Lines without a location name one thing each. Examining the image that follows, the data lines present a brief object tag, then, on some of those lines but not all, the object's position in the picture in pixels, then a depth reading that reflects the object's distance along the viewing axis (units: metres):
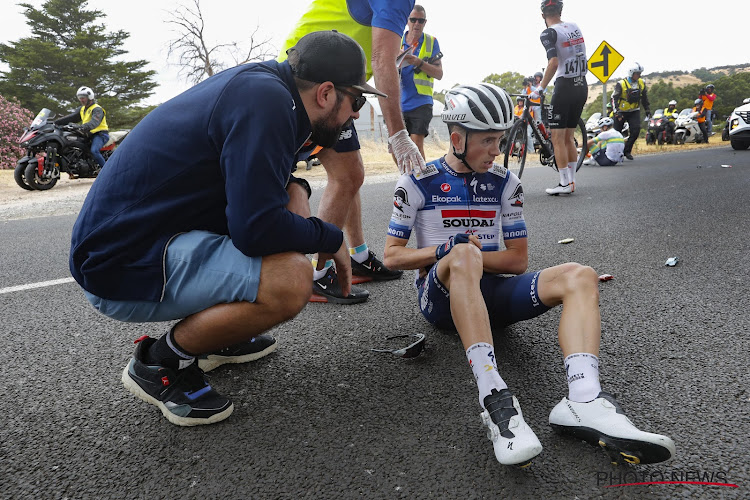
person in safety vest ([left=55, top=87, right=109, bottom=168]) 12.20
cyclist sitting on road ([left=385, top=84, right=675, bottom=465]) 1.65
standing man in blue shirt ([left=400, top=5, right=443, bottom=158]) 6.55
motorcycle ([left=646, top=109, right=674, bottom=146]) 23.19
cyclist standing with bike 7.08
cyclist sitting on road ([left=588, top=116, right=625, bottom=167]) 13.27
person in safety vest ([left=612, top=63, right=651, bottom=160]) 14.35
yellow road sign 16.19
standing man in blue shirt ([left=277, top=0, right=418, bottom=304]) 3.08
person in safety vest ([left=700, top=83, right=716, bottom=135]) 22.14
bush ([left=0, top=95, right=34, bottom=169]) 20.56
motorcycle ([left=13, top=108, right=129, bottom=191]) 11.28
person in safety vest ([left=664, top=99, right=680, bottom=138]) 23.05
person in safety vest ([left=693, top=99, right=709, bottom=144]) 22.69
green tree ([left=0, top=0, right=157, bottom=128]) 31.53
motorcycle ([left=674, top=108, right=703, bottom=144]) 22.94
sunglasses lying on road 2.37
